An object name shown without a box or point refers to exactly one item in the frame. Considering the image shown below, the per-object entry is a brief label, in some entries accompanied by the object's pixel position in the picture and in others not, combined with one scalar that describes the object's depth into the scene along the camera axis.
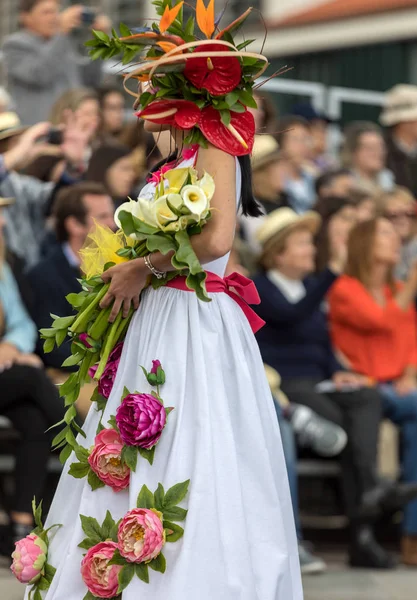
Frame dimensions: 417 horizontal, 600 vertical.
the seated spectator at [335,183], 18.74
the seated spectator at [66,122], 15.70
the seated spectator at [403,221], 17.54
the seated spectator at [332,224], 16.01
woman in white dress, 7.40
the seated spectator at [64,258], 13.30
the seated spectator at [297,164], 18.79
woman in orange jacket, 14.67
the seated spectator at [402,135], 21.50
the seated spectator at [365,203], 16.83
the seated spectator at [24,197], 14.76
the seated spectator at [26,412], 12.13
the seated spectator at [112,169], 15.64
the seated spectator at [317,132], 21.64
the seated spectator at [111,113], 17.83
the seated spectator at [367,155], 20.97
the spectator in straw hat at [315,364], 13.71
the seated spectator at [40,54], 17.73
